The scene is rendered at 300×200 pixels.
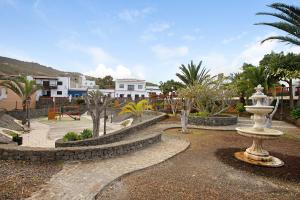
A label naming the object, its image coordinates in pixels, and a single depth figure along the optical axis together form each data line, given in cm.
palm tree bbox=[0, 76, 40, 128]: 2206
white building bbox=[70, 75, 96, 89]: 5756
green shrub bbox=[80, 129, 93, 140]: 1030
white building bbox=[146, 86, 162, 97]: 6477
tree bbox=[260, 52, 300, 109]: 1347
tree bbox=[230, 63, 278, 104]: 1955
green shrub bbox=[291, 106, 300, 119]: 1506
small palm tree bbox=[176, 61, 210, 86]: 2190
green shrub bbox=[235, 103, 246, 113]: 2165
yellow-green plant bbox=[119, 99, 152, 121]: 1708
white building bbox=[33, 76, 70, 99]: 4713
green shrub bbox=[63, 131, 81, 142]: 970
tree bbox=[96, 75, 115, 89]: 6694
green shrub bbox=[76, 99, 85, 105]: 3409
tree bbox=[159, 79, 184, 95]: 4294
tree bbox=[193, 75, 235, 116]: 1570
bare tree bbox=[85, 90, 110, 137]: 983
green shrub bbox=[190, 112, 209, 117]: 1555
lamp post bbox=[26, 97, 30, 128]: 2026
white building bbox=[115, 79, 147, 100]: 5862
